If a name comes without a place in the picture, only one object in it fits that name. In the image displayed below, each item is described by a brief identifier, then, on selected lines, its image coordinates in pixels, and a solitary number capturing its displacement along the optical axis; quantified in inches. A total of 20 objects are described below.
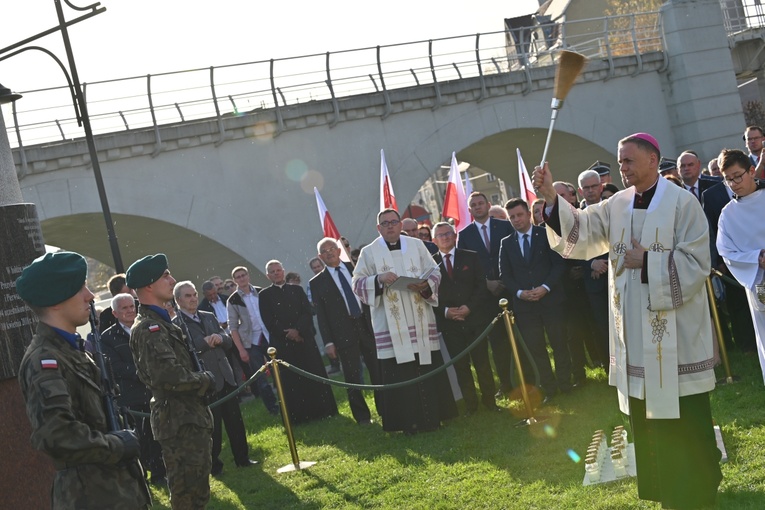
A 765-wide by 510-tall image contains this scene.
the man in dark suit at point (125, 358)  393.1
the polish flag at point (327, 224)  693.9
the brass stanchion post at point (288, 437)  397.7
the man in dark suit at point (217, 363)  394.3
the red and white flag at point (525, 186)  646.2
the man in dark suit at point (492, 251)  447.5
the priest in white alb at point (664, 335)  246.1
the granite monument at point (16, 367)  247.1
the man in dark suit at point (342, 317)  482.0
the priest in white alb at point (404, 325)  419.2
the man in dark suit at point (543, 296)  424.5
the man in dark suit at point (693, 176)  438.9
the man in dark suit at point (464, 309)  432.3
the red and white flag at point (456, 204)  634.8
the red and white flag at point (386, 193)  647.0
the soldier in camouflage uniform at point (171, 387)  242.4
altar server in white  295.3
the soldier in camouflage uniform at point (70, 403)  169.9
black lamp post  378.6
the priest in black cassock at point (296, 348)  510.9
